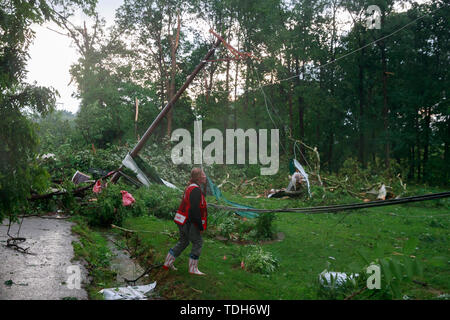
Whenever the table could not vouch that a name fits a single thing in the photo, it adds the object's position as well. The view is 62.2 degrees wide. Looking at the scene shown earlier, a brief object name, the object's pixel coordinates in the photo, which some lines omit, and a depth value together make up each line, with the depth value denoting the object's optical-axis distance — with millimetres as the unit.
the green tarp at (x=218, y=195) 12044
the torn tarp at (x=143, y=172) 13156
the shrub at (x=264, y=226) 8898
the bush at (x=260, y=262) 6288
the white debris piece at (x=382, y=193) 15816
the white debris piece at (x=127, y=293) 4844
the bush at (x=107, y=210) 9711
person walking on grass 5633
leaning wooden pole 12237
